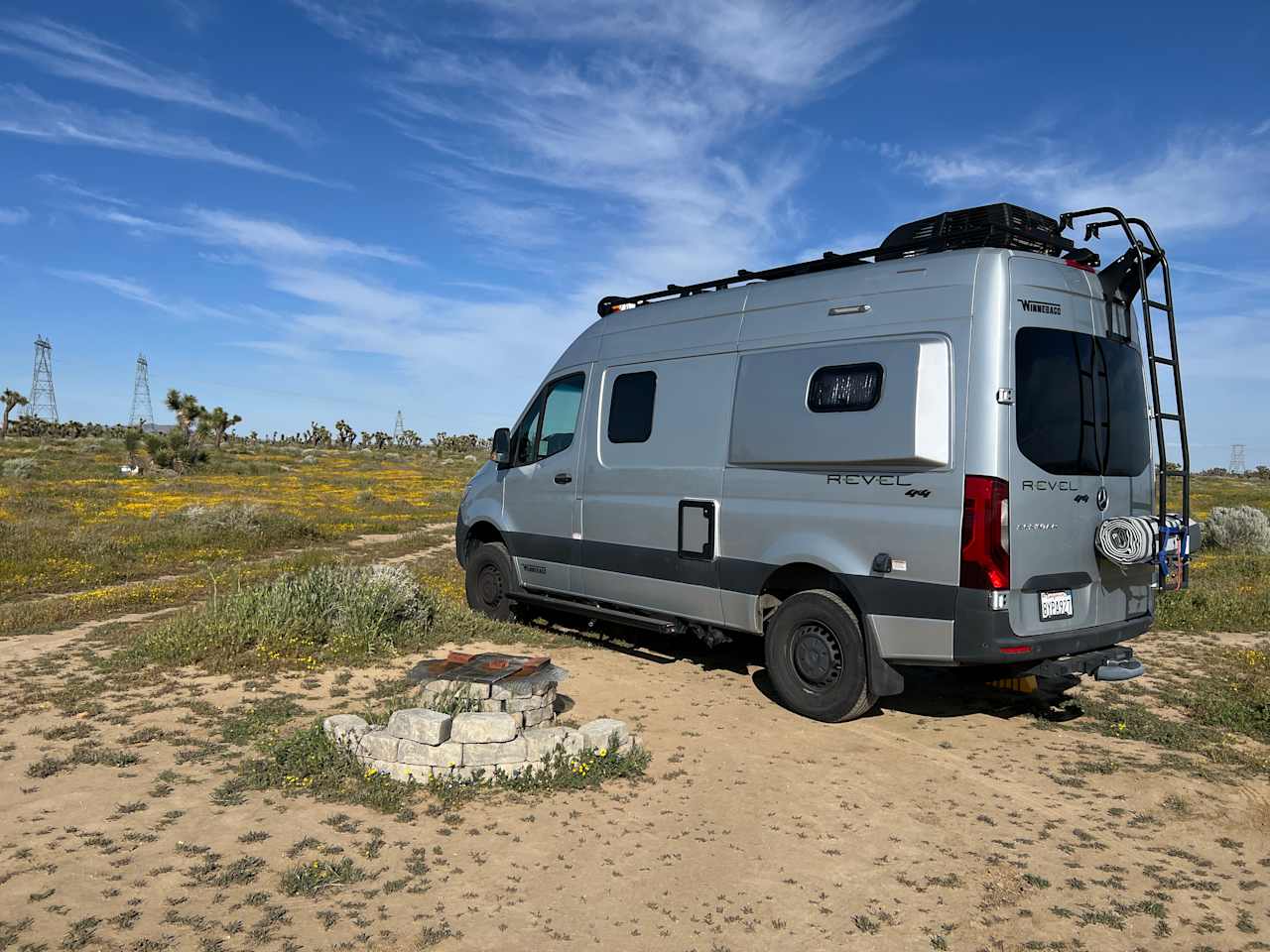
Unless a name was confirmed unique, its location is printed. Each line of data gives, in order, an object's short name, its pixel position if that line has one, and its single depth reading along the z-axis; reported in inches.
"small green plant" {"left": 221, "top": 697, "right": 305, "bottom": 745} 230.5
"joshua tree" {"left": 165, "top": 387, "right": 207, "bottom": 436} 1907.0
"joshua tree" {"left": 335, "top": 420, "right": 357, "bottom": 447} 3501.5
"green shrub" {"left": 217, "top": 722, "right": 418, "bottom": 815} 188.1
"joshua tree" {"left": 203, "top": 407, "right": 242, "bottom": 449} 2324.1
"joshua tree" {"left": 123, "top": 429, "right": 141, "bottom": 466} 1690.5
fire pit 196.9
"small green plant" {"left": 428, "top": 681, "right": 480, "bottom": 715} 213.8
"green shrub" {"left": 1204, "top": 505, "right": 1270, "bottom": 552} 708.0
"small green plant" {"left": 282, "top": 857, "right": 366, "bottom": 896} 149.3
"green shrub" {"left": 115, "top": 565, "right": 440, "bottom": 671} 306.0
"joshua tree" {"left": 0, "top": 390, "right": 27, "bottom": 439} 2413.9
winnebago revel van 220.4
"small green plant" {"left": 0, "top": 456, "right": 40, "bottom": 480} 1264.8
